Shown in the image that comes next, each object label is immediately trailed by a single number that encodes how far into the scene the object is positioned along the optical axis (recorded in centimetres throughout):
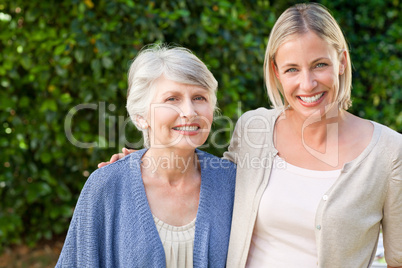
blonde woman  194
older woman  195
